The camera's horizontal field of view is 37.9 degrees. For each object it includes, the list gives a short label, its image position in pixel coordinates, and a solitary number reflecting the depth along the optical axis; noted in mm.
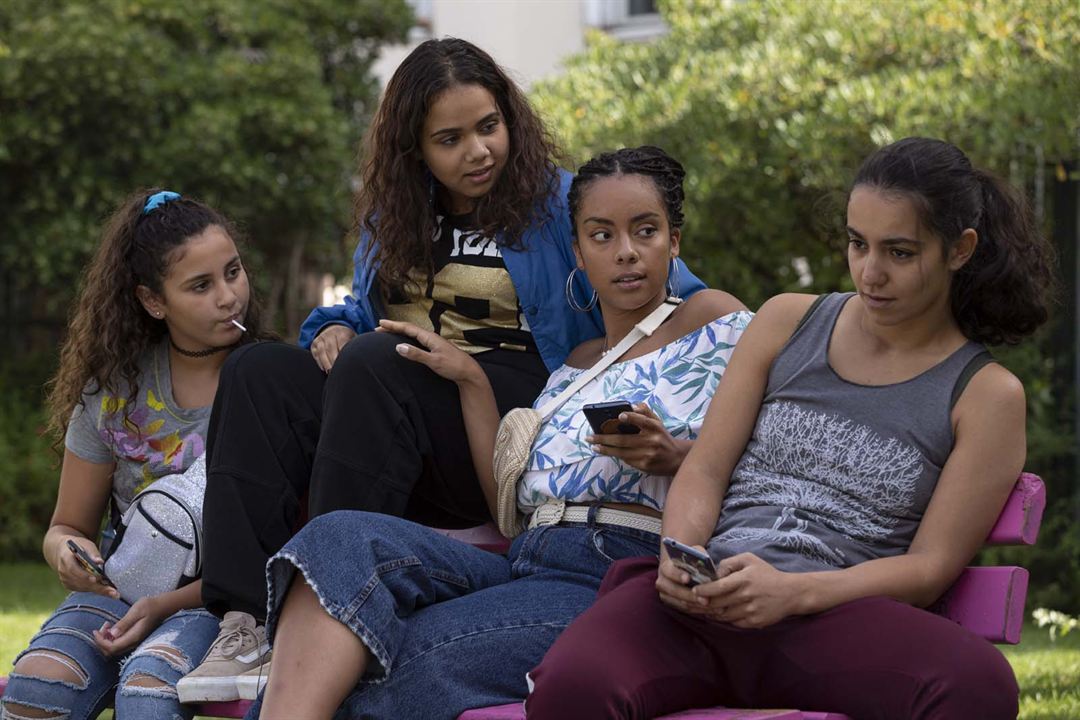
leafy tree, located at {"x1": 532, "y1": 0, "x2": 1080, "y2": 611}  6656
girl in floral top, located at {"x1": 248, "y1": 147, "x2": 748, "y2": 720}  3012
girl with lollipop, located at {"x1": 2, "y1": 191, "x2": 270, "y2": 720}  3998
